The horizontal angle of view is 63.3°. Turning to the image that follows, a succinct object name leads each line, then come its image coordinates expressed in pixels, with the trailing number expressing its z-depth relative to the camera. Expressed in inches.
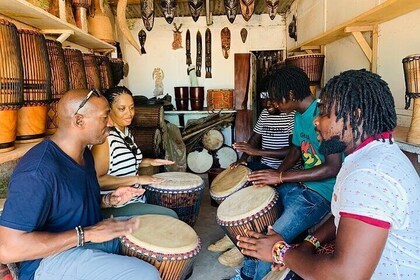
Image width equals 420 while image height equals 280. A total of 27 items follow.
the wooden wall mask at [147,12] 170.1
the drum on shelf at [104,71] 122.6
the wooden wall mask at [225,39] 249.6
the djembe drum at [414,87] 69.5
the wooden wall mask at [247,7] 160.1
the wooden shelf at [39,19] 76.6
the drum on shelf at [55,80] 77.7
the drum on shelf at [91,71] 107.3
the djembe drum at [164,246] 67.7
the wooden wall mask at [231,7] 169.9
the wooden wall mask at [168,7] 163.9
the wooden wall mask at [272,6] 165.2
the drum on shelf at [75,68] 89.8
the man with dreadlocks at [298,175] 83.8
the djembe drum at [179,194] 104.0
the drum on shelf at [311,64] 150.9
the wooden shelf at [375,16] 87.8
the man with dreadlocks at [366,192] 42.0
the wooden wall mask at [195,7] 169.8
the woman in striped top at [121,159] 93.2
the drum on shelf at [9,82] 57.2
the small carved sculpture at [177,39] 253.4
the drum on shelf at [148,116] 183.3
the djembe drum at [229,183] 99.2
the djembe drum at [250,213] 81.4
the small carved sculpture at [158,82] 257.3
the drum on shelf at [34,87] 65.1
